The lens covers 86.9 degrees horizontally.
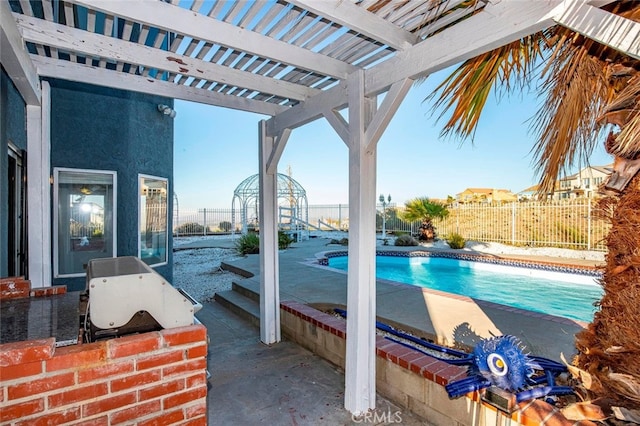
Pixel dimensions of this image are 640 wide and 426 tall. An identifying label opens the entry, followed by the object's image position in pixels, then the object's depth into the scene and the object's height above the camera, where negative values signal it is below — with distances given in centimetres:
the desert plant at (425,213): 1429 -8
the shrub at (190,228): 1986 -97
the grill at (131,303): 164 -47
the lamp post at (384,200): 1658 +55
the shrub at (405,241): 1338 -119
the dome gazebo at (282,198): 1641 +69
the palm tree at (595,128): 185 +54
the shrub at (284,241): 1235 -112
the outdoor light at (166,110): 672 +206
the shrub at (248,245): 1127 -115
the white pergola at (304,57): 205 +125
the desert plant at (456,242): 1275 -118
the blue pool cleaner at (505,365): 218 -102
